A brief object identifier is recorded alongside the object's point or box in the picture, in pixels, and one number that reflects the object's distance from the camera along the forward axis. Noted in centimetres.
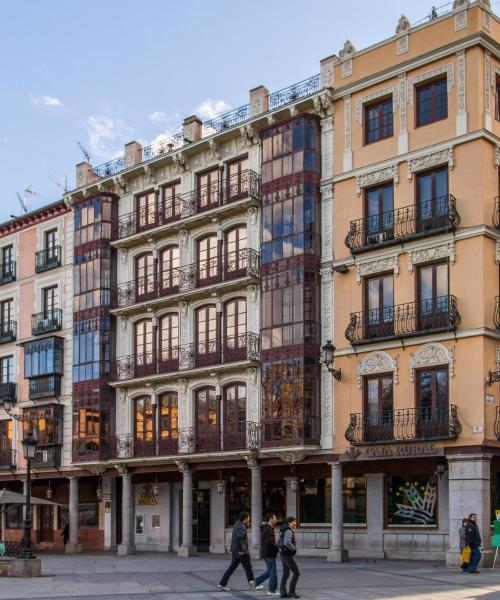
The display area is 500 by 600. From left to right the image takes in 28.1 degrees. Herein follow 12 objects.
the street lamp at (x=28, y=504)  2706
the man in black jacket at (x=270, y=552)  2147
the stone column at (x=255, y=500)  3447
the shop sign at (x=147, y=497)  4166
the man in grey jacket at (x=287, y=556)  2038
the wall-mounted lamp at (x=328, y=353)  3170
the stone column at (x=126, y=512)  3894
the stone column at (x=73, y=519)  4153
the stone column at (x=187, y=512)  3672
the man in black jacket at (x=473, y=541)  2631
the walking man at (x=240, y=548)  2214
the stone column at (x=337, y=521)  3219
